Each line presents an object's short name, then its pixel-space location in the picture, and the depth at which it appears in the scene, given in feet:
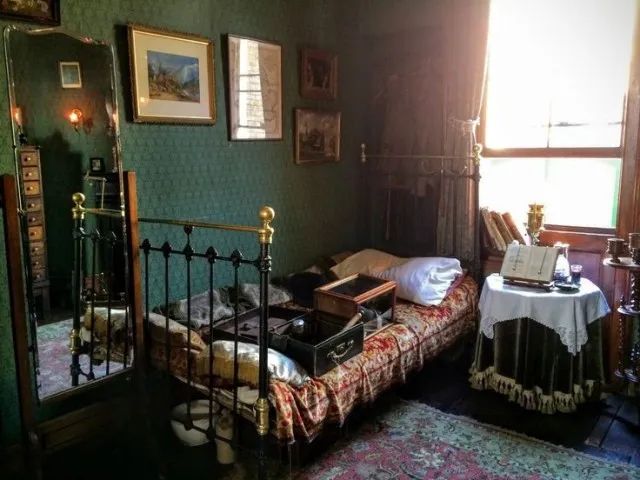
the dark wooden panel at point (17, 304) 6.66
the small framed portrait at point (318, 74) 12.65
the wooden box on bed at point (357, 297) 9.91
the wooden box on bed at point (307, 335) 8.55
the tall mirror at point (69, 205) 7.83
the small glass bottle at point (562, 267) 10.91
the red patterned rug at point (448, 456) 8.46
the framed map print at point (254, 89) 10.95
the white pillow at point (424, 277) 11.78
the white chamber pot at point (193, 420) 8.99
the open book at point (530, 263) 10.61
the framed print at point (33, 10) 7.52
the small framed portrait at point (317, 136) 12.76
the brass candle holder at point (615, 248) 10.07
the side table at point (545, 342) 10.07
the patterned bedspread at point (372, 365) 7.95
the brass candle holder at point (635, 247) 9.85
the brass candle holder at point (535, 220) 11.37
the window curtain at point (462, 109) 12.63
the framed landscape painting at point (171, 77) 9.24
